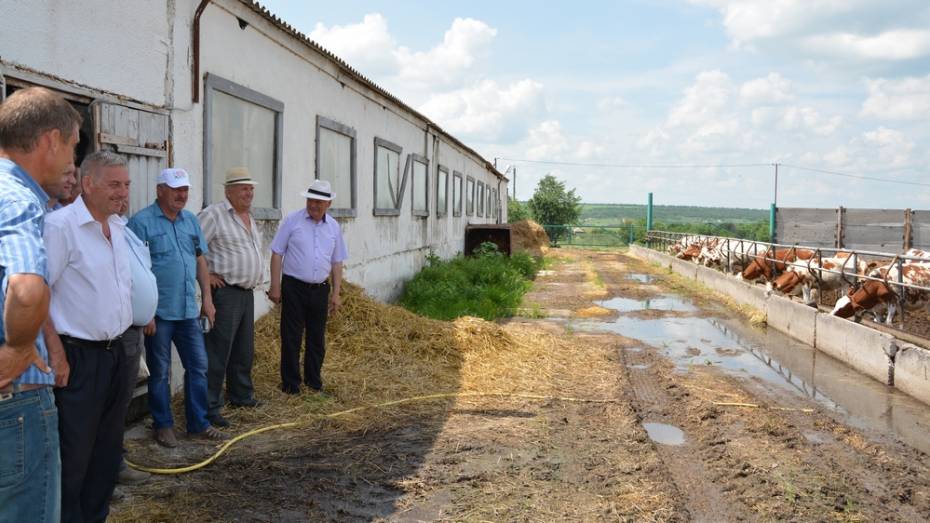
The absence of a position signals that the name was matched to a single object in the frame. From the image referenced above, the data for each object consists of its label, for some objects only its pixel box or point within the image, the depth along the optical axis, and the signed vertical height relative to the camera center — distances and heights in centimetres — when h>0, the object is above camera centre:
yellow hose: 458 -163
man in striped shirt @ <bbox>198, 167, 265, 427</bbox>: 554 -40
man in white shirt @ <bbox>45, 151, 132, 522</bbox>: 295 -46
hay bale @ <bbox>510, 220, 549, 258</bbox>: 3481 -85
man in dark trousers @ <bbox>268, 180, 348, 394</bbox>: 633 -51
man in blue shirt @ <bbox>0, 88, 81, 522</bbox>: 208 -25
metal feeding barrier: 1030 -70
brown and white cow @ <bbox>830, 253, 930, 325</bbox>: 1069 -105
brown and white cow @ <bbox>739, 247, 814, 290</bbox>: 1524 -84
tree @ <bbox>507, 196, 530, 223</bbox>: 5784 +77
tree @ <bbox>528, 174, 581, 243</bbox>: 5644 +121
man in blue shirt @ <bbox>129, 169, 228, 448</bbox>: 488 -50
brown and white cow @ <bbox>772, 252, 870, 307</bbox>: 1237 -90
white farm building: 489 +104
